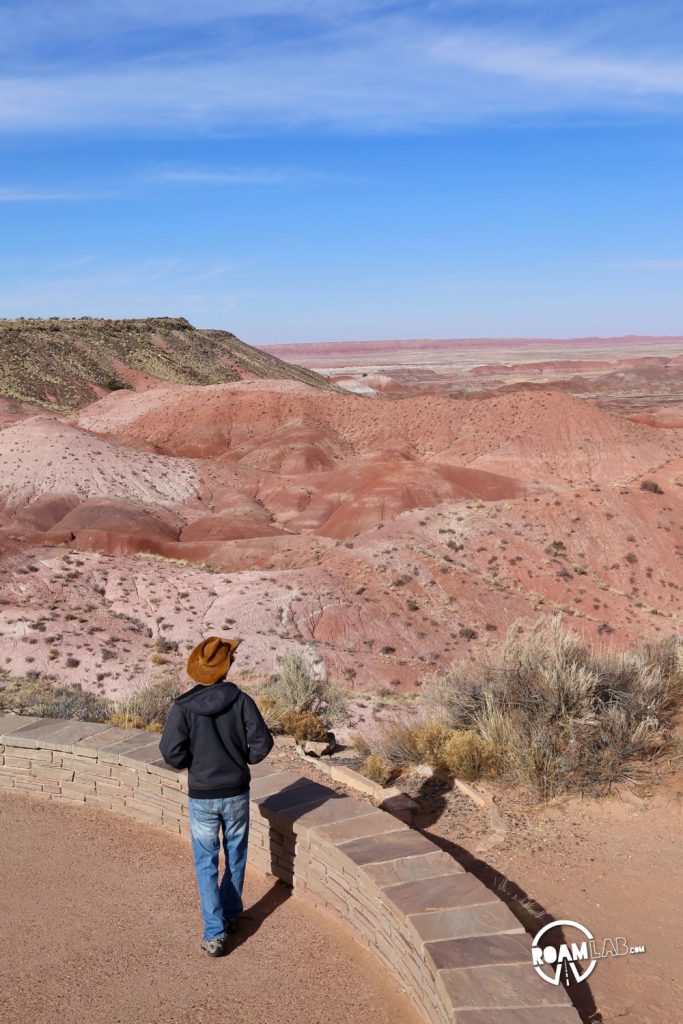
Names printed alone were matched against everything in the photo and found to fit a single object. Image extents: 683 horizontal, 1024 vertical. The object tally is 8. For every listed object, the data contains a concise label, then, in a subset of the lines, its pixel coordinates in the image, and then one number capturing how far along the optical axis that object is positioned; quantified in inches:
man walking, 231.5
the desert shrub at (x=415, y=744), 348.8
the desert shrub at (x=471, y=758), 328.5
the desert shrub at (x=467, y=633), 972.6
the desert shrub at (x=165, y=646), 856.9
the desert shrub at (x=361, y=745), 383.6
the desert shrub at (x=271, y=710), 411.1
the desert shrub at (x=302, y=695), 493.7
